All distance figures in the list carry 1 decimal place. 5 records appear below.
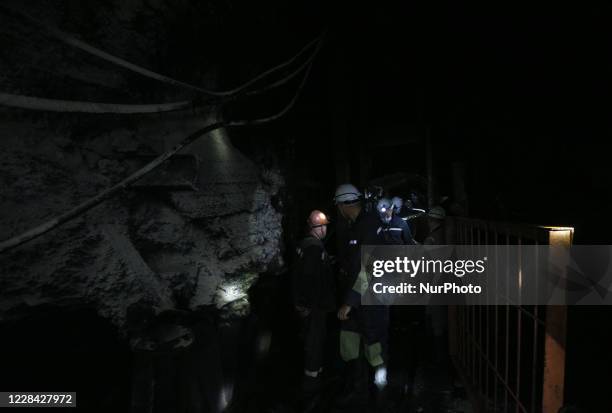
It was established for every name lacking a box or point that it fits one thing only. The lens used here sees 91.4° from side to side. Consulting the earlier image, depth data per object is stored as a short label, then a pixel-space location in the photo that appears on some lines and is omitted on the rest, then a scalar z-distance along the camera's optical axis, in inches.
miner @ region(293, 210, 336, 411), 143.8
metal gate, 70.4
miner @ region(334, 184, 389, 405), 133.8
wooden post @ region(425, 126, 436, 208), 186.4
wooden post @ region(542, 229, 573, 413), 69.8
